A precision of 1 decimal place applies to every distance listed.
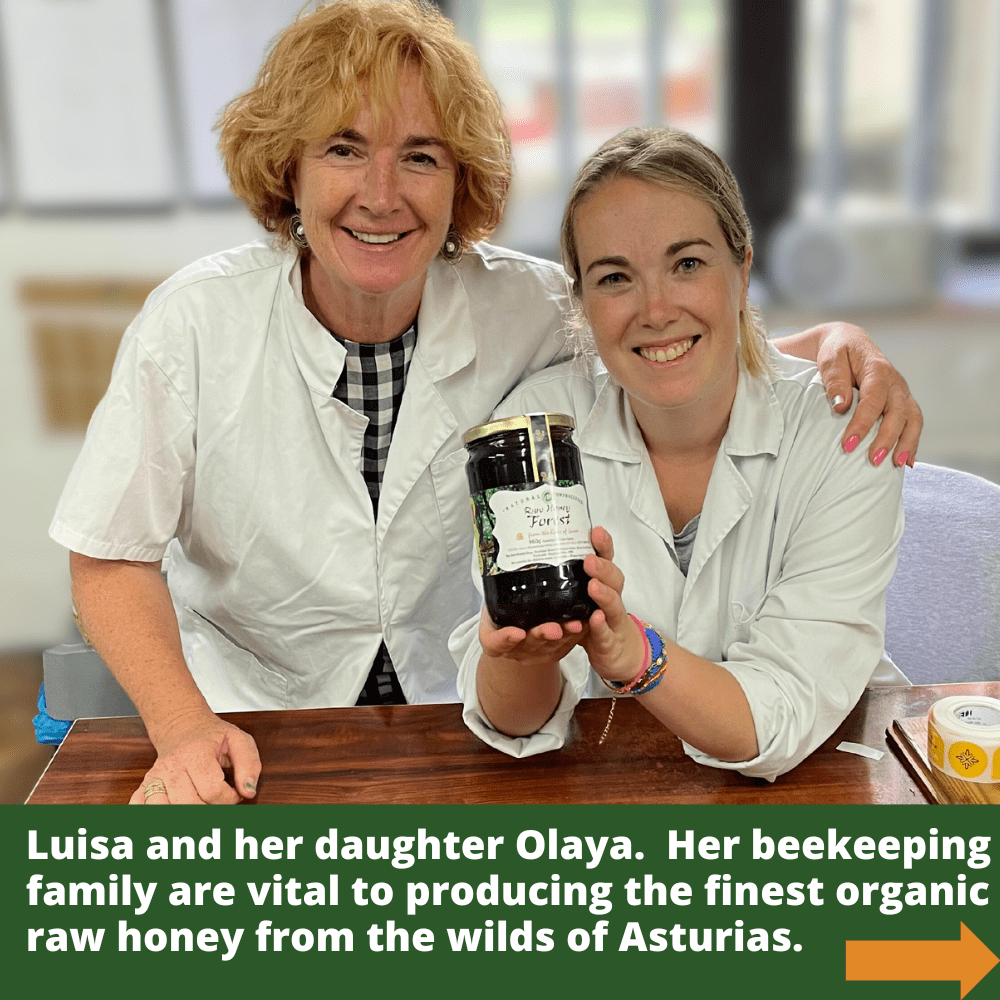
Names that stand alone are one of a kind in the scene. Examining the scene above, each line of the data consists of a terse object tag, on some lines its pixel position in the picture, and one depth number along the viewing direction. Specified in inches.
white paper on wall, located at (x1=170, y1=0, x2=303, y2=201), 133.2
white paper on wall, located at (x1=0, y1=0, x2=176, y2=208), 132.3
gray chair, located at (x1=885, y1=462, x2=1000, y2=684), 66.3
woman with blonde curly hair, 60.9
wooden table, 49.7
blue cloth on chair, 67.8
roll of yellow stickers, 48.3
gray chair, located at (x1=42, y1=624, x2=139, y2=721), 67.1
